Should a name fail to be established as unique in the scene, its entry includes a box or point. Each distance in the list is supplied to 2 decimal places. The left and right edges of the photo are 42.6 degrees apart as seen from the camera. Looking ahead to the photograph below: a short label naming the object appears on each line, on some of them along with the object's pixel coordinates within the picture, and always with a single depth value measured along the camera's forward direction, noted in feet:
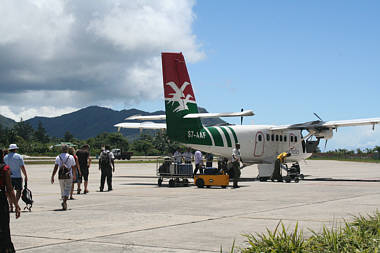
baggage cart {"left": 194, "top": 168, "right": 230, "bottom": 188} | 71.61
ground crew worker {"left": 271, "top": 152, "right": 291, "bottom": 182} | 88.99
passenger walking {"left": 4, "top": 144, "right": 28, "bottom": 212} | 45.50
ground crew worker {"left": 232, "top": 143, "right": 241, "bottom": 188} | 70.54
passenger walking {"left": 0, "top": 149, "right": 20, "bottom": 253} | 23.34
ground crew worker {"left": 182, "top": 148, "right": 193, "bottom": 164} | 79.50
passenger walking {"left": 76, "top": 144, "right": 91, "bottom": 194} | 66.44
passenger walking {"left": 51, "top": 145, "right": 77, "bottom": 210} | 47.44
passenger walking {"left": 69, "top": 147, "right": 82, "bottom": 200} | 56.75
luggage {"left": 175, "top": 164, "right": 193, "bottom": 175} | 75.20
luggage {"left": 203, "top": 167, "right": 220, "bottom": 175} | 73.50
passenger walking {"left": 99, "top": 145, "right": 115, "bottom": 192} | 67.72
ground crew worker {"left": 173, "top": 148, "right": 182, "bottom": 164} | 80.22
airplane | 84.38
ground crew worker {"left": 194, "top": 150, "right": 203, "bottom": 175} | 91.40
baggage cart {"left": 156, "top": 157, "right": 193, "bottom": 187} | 75.20
